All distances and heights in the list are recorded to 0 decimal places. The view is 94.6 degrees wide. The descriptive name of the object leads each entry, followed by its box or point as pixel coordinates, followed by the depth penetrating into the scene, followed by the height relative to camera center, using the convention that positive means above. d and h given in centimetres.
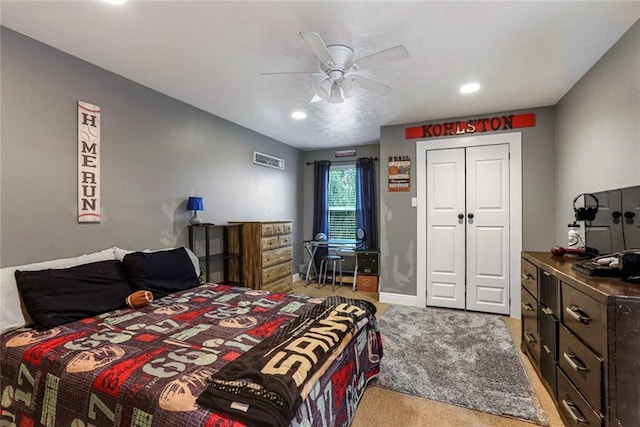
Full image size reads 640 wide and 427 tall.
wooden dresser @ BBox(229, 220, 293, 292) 367 -52
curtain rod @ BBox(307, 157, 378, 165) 542 +100
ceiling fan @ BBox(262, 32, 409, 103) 182 +101
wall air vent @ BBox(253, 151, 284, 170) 439 +85
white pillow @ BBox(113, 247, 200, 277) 242 -35
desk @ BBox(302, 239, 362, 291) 495 -55
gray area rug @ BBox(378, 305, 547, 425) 194 -121
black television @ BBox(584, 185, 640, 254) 168 -4
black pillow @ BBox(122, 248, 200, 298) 229 -47
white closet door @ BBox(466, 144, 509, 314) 354 -15
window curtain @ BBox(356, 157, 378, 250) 516 +21
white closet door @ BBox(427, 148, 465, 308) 373 -17
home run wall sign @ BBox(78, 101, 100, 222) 228 +41
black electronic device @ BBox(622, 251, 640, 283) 142 -25
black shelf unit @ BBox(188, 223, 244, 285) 348 -50
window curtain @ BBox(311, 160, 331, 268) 550 +28
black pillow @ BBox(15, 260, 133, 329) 175 -51
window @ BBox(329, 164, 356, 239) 549 +26
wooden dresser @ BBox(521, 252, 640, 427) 121 -63
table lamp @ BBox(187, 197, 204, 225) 316 +9
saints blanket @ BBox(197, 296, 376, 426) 101 -63
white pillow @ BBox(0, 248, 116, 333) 170 -52
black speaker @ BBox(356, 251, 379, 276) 466 -75
